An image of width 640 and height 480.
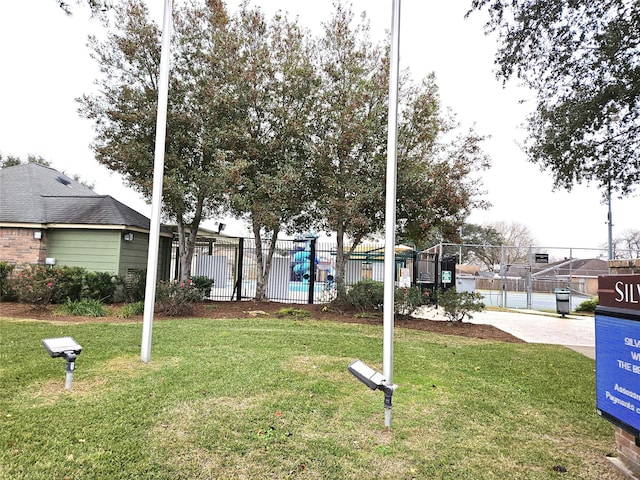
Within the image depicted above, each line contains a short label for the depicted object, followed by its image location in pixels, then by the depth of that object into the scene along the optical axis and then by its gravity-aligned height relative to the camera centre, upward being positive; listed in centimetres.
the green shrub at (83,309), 864 -99
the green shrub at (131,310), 880 -101
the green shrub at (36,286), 848 -51
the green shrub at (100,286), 1018 -56
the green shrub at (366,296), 1006 -60
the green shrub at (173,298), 911 -71
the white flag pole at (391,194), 366 +76
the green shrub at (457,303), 900 -63
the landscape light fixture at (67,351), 388 -86
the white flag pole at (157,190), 498 +98
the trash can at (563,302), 1284 -76
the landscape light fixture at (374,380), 332 -91
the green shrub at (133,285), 1093 -54
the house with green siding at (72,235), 1121 +84
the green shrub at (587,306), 1464 -100
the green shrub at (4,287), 1010 -64
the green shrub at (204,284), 1276 -53
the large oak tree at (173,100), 1065 +457
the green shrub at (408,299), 952 -61
